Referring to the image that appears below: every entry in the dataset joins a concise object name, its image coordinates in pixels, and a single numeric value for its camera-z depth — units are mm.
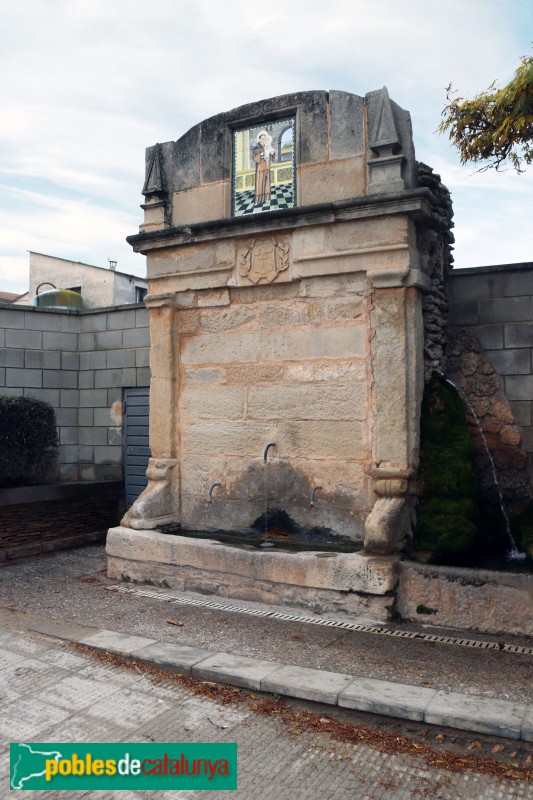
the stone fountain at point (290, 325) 6051
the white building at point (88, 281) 21672
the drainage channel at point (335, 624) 4941
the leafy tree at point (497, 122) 5672
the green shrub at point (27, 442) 9039
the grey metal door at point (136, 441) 9258
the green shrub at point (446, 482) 5836
